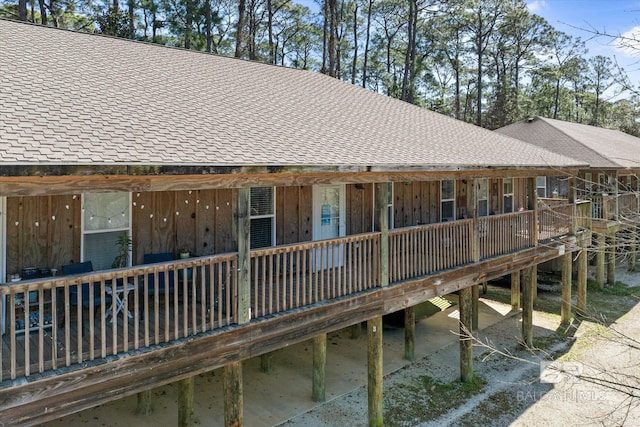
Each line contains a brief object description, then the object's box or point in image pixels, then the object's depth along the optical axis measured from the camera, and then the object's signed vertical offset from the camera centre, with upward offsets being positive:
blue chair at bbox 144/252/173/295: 7.76 -0.78
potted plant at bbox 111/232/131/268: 7.48 -0.58
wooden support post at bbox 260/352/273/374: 11.17 -3.64
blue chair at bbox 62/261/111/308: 6.82 -0.89
